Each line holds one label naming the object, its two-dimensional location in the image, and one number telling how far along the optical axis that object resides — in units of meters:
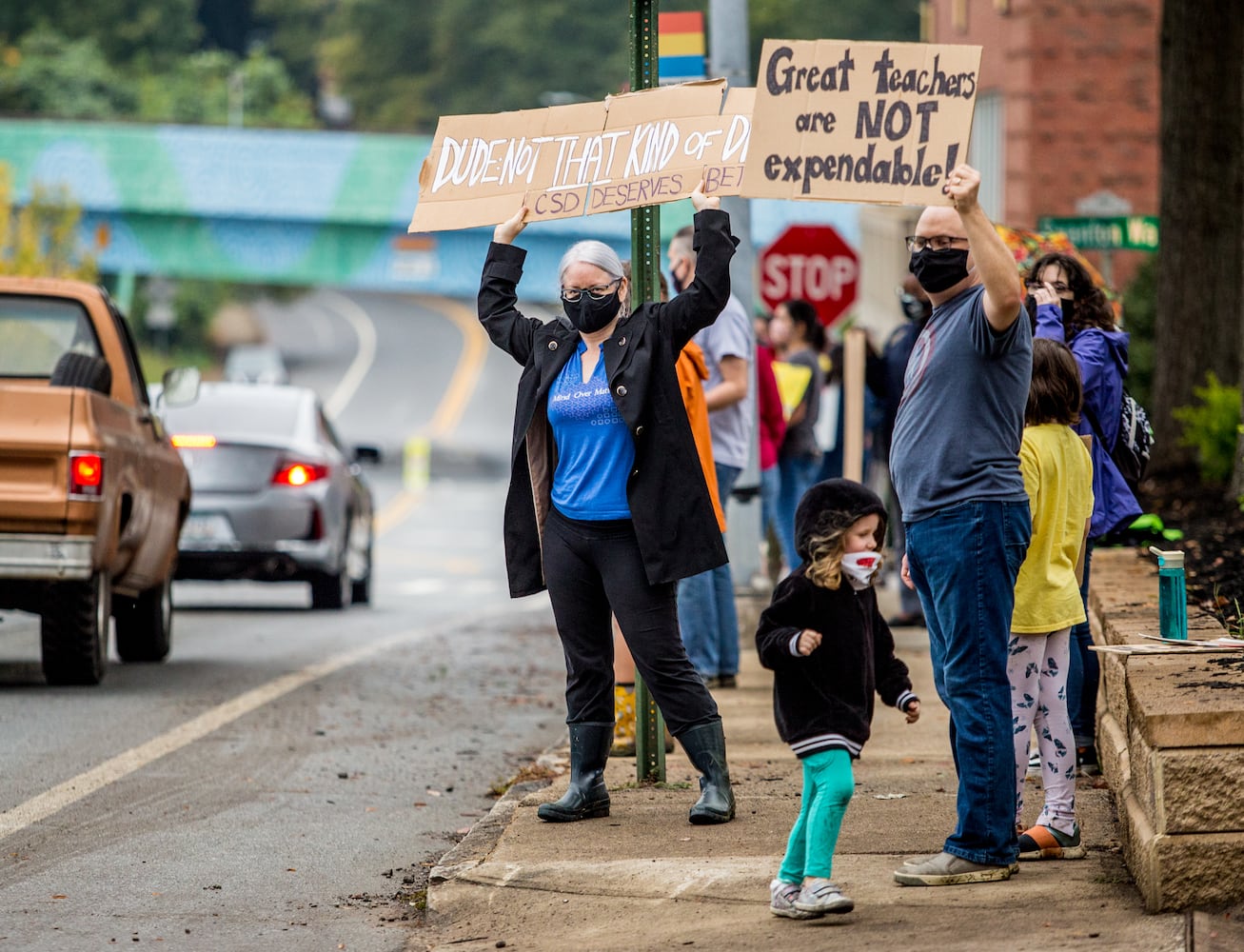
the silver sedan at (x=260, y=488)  30.59
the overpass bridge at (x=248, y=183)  109.87
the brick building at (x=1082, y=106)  57.37
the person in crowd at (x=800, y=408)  25.92
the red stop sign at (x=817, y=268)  35.91
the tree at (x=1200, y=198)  29.34
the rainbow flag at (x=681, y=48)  22.09
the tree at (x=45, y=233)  93.62
